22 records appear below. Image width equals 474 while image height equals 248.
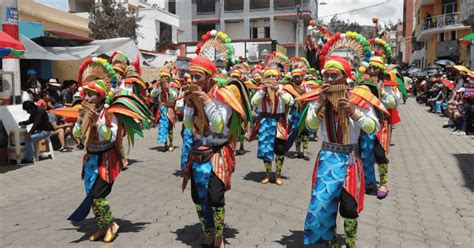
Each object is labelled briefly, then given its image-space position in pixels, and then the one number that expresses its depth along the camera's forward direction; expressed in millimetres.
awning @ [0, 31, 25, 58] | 8553
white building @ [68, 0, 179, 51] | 34938
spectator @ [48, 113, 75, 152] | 11266
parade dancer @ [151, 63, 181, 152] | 10727
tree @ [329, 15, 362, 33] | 55500
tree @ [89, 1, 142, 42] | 25438
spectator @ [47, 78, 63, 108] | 12647
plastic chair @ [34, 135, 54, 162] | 10312
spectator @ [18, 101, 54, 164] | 9781
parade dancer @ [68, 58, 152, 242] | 4879
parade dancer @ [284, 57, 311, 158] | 8277
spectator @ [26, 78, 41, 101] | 11930
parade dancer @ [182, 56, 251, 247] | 4465
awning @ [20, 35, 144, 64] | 12000
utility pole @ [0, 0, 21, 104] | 9977
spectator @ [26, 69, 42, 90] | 13034
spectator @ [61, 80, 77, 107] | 13625
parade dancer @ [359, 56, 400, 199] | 6645
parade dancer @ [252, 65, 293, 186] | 7613
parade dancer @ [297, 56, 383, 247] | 4098
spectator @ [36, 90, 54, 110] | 11258
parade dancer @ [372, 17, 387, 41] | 7229
